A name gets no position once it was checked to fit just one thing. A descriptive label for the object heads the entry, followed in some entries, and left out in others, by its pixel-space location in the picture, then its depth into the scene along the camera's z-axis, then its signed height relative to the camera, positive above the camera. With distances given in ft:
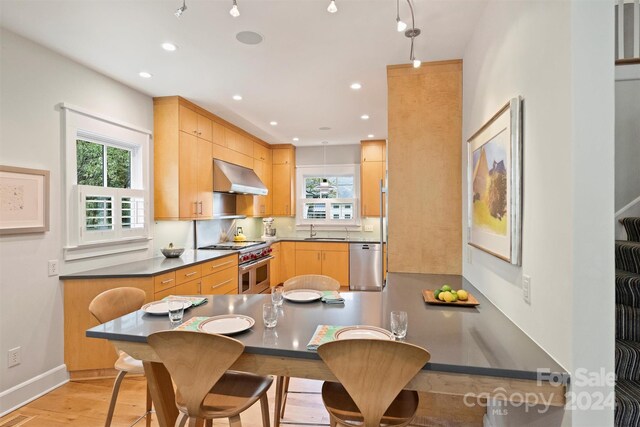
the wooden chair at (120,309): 5.98 -2.04
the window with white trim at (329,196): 20.49 +0.97
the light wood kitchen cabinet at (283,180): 20.59 +2.04
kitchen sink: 18.85 -1.77
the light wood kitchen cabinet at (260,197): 18.02 +1.02
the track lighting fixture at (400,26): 5.66 +3.36
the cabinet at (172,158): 11.71 +2.03
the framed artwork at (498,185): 4.85 +0.47
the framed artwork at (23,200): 7.27 +0.27
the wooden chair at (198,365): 4.08 -2.07
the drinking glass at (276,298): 5.59 -1.59
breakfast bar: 3.68 -1.87
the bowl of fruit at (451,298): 6.08 -1.75
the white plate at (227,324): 4.83 -1.84
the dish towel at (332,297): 6.31 -1.80
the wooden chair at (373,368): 3.61 -1.86
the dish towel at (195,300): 6.17 -1.81
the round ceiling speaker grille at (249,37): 7.45 +4.23
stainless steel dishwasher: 17.95 -3.24
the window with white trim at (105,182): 8.91 +0.95
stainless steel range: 14.25 -2.62
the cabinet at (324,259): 18.45 -2.92
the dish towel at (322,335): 4.24 -1.82
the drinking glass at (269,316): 4.95 -1.69
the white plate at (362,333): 4.54 -1.82
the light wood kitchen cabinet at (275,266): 17.93 -3.25
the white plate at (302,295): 6.41 -1.81
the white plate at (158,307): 5.71 -1.83
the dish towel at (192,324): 4.90 -1.84
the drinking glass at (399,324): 4.42 -1.61
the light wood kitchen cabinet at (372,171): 19.15 +2.42
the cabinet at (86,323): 8.70 -3.14
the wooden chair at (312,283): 7.68 -1.81
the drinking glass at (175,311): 5.03 -1.61
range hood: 13.83 +1.49
